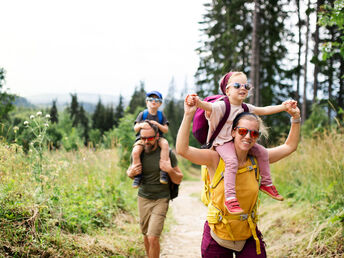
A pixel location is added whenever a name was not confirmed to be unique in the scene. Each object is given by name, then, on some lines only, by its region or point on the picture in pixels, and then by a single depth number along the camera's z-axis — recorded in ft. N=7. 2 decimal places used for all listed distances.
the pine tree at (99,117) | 184.24
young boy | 13.16
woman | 7.03
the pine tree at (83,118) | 178.87
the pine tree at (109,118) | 179.07
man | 12.77
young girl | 6.80
